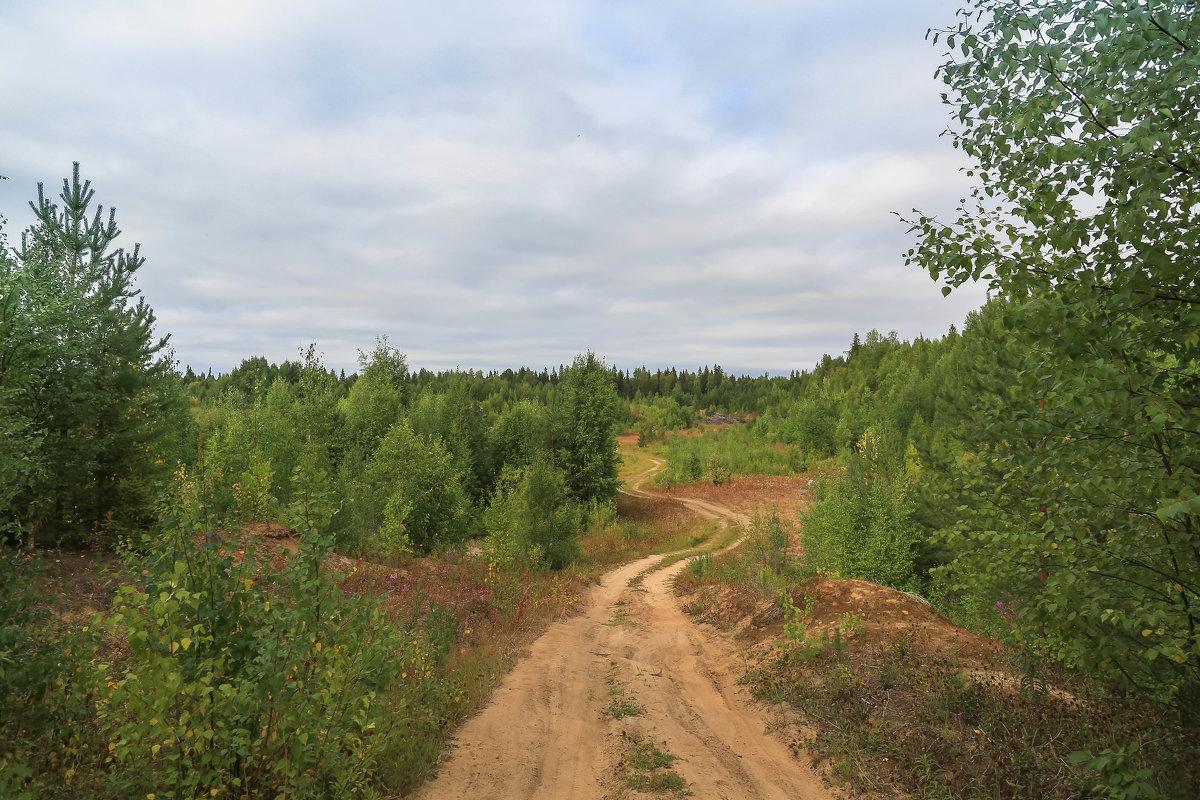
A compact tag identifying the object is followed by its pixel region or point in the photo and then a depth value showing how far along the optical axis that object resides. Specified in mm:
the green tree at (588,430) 34031
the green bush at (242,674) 4539
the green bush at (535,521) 18672
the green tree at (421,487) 21516
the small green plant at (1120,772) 3580
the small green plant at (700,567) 19234
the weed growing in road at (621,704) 8862
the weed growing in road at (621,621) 14672
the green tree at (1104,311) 3465
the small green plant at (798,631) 10242
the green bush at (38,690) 5070
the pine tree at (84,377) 7922
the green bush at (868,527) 15914
